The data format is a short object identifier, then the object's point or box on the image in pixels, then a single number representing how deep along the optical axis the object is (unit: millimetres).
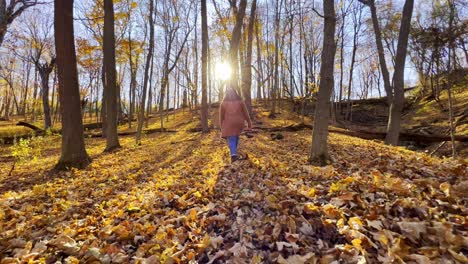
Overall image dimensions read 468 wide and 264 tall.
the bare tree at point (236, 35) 12930
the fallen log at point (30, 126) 18667
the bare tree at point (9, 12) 10586
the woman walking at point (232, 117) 6035
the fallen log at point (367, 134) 13053
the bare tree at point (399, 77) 8820
